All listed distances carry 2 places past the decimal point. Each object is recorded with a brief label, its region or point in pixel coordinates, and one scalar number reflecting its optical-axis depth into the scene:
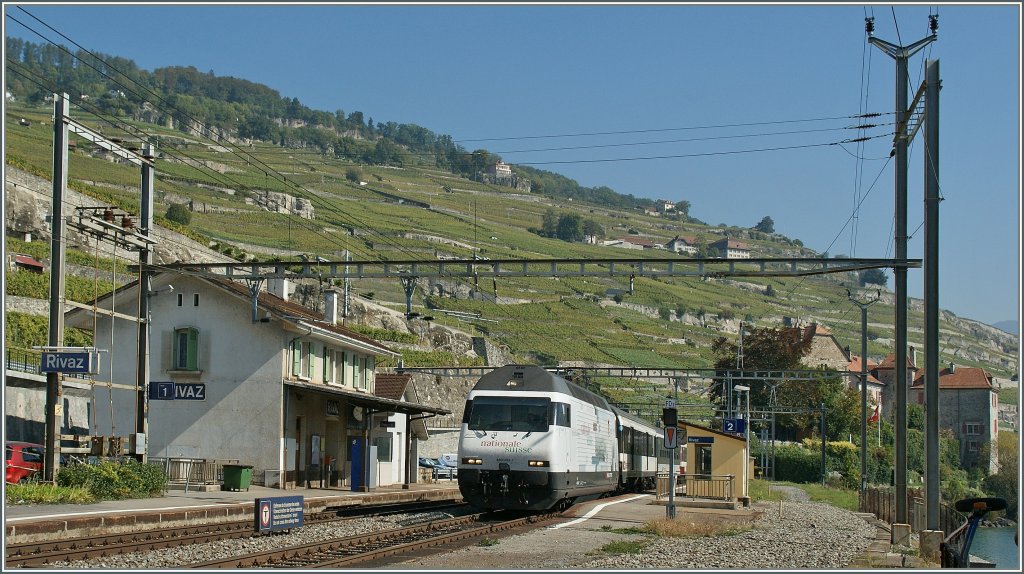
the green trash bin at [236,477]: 31.03
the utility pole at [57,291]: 23.55
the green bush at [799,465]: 75.25
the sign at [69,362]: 23.03
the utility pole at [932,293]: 19.62
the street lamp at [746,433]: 37.62
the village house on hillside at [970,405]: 109.81
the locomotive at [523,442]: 25.50
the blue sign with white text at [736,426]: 38.34
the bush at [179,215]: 108.76
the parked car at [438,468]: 56.38
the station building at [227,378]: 35.72
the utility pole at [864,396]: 45.03
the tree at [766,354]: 86.31
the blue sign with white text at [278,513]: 19.33
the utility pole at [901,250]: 23.14
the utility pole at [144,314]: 26.78
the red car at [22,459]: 27.78
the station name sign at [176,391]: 28.88
